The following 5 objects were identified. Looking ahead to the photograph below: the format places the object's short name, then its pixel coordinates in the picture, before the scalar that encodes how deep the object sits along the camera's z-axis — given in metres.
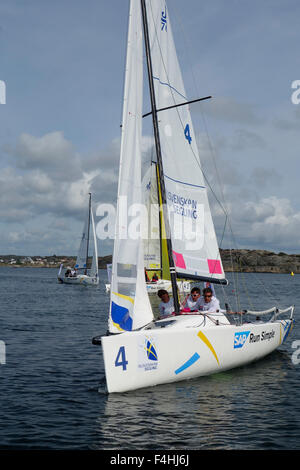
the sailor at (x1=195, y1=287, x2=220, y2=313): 11.89
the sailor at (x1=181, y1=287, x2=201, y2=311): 12.47
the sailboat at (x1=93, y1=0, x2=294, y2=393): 9.61
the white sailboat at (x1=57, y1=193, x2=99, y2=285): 52.56
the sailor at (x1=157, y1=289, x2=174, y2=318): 11.94
